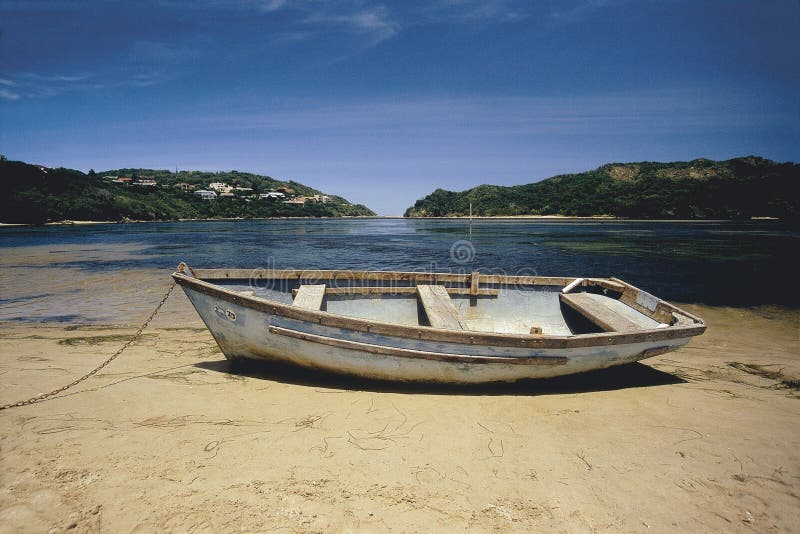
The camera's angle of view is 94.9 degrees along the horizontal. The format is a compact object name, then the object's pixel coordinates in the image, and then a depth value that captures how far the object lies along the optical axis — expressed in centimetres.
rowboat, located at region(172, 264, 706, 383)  486
